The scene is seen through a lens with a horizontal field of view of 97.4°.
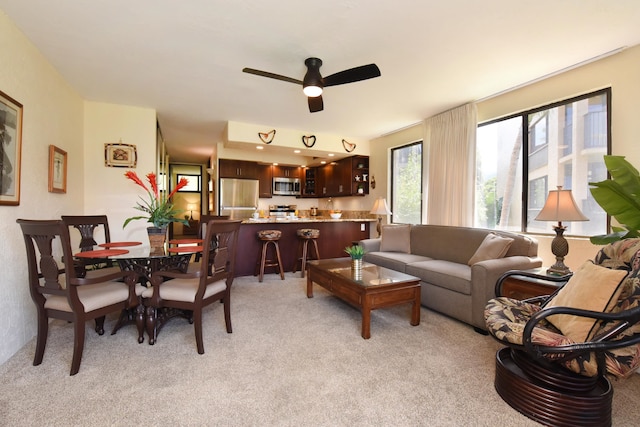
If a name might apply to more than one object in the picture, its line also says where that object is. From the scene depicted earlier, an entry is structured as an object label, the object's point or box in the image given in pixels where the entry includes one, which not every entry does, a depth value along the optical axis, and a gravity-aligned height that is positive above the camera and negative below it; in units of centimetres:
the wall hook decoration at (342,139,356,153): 583 +138
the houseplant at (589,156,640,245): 183 +13
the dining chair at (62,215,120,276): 286 -19
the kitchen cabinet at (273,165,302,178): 705 +101
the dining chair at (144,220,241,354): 222 -63
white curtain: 389 +69
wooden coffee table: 254 -75
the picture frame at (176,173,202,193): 966 +89
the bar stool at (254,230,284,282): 445 -57
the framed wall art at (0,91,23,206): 209 +47
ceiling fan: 246 +123
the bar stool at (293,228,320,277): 475 -50
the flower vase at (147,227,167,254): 267 -26
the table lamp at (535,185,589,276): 239 -2
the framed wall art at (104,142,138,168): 399 +79
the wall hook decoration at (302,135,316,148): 542 +137
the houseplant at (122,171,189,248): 268 -6
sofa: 264 -58
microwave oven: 702 +62
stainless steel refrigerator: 632 +32
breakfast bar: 470 -47
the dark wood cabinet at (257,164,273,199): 684 +74
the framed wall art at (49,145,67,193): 283 +43
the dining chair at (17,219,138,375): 188 -60
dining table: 232 -47
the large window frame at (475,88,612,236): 278 +64
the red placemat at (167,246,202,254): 256 -36
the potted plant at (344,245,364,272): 295 -48
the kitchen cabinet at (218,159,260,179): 630 +96
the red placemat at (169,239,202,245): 312 -35
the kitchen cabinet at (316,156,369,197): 615 +78
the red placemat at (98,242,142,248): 282 -36
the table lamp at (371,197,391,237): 491 +6
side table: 221 -58
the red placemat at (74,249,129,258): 225 -36
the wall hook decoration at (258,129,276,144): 500 +135
